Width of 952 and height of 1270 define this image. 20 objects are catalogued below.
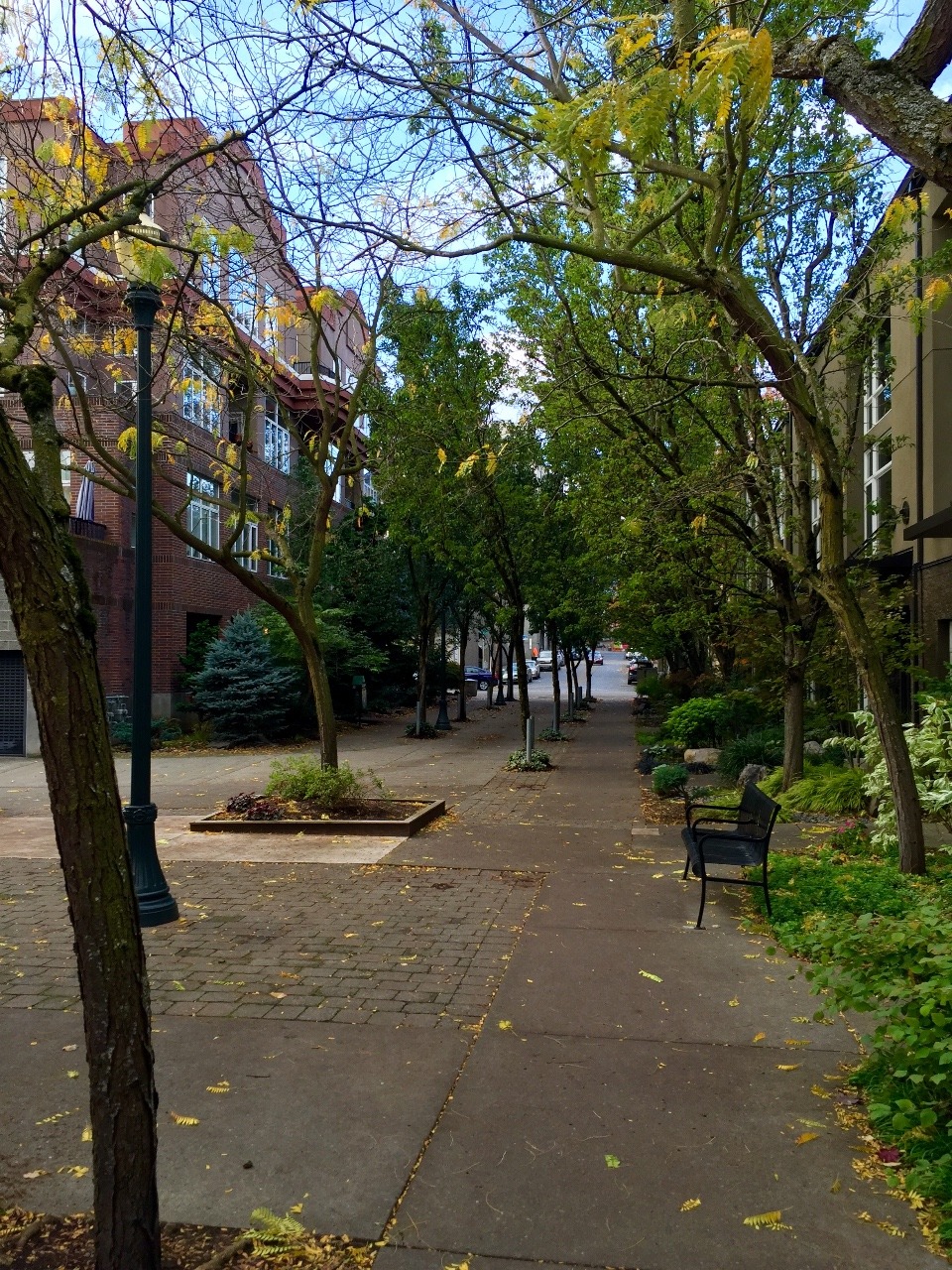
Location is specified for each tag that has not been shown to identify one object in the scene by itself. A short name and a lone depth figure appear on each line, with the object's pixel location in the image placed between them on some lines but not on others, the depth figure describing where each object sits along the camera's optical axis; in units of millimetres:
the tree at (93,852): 2809
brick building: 9344
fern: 3209
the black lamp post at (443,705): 31297
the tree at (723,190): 5566
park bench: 7348
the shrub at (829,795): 11797
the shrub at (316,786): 12086
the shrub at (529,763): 19250
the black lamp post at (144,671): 7586
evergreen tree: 24906
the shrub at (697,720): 18247
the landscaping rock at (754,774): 14281
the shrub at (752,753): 15570
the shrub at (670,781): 14461
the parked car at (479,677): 59500
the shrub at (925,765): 8969
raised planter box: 11297
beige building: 14293
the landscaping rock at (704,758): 17547
